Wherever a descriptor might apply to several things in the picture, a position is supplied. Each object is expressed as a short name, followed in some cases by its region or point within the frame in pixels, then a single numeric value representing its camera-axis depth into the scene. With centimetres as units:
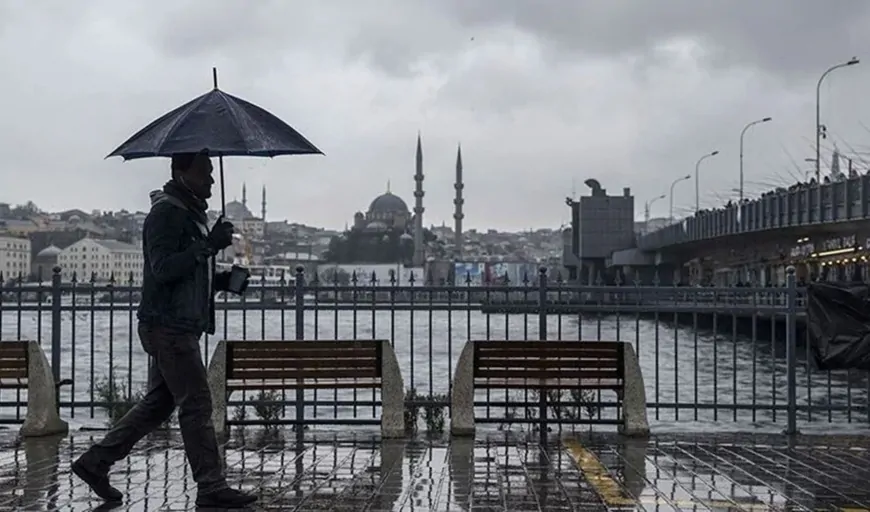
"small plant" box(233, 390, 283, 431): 1074
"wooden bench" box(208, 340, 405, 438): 1012
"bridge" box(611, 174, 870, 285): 3538
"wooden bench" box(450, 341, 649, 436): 1030
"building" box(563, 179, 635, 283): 9144
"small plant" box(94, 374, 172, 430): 1147
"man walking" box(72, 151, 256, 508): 687
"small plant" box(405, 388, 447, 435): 1105
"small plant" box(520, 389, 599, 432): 1099
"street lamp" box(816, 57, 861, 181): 4853
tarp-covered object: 1068
